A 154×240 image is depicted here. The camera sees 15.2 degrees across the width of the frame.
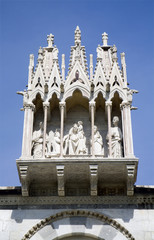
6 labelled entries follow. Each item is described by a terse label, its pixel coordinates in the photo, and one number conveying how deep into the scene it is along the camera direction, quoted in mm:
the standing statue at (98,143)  14344
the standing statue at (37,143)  14125
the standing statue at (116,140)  14070
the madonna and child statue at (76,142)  14203
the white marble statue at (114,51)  15596
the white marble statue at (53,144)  14267
